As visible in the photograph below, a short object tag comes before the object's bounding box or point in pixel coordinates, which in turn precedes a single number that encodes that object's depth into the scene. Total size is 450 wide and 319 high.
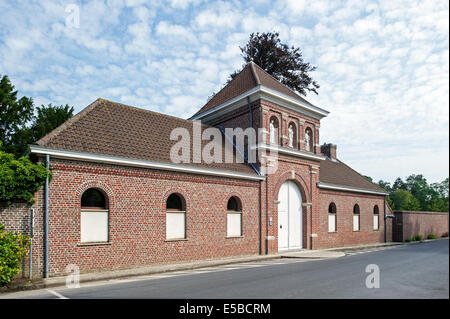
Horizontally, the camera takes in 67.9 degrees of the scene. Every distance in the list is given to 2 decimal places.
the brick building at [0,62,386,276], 10.95
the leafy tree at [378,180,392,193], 99.06
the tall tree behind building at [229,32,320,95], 29.23
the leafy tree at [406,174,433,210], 84.38
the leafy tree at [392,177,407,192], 96.91
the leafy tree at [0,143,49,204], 9.38
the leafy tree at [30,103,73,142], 29.41
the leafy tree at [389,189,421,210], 70.51
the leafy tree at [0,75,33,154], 29.25
